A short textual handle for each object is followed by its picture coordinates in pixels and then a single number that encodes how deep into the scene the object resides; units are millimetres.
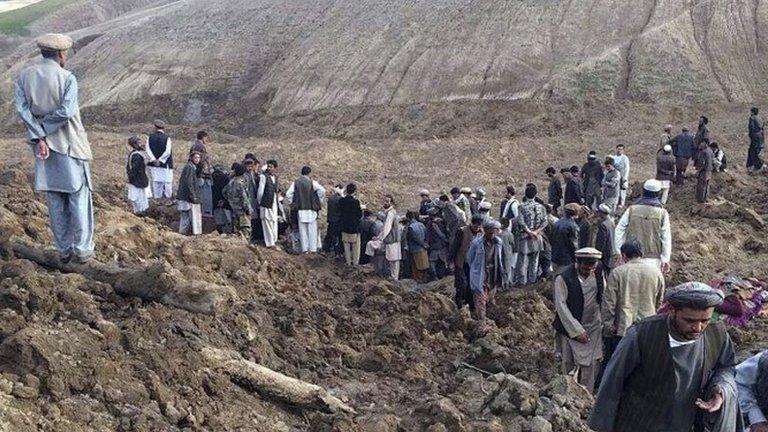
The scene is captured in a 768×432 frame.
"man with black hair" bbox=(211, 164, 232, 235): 12883
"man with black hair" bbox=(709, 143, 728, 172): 17500
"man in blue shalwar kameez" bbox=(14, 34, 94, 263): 6562
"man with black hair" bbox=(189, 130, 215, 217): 12914
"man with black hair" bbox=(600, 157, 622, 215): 14117
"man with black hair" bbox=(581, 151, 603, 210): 14719
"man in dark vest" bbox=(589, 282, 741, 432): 4039
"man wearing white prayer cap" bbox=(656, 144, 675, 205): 15656
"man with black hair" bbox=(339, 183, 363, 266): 12984
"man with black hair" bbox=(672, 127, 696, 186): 16891
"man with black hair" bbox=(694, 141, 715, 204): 15672
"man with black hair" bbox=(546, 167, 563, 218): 14258
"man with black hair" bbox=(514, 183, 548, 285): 11555
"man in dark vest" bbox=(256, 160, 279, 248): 12633
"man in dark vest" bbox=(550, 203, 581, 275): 10016
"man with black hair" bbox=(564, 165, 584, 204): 13906
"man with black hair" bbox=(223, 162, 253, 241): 12367
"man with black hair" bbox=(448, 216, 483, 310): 10062
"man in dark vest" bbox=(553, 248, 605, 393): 7095
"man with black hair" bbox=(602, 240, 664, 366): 7031
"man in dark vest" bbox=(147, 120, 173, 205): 14133
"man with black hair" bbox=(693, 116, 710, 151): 16345
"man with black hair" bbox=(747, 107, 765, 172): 17703
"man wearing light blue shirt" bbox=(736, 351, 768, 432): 4094
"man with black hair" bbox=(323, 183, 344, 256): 13309
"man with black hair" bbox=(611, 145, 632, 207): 15359
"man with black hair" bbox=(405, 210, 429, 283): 12359
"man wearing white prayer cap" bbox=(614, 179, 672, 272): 9000
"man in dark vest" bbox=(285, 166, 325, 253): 13078
